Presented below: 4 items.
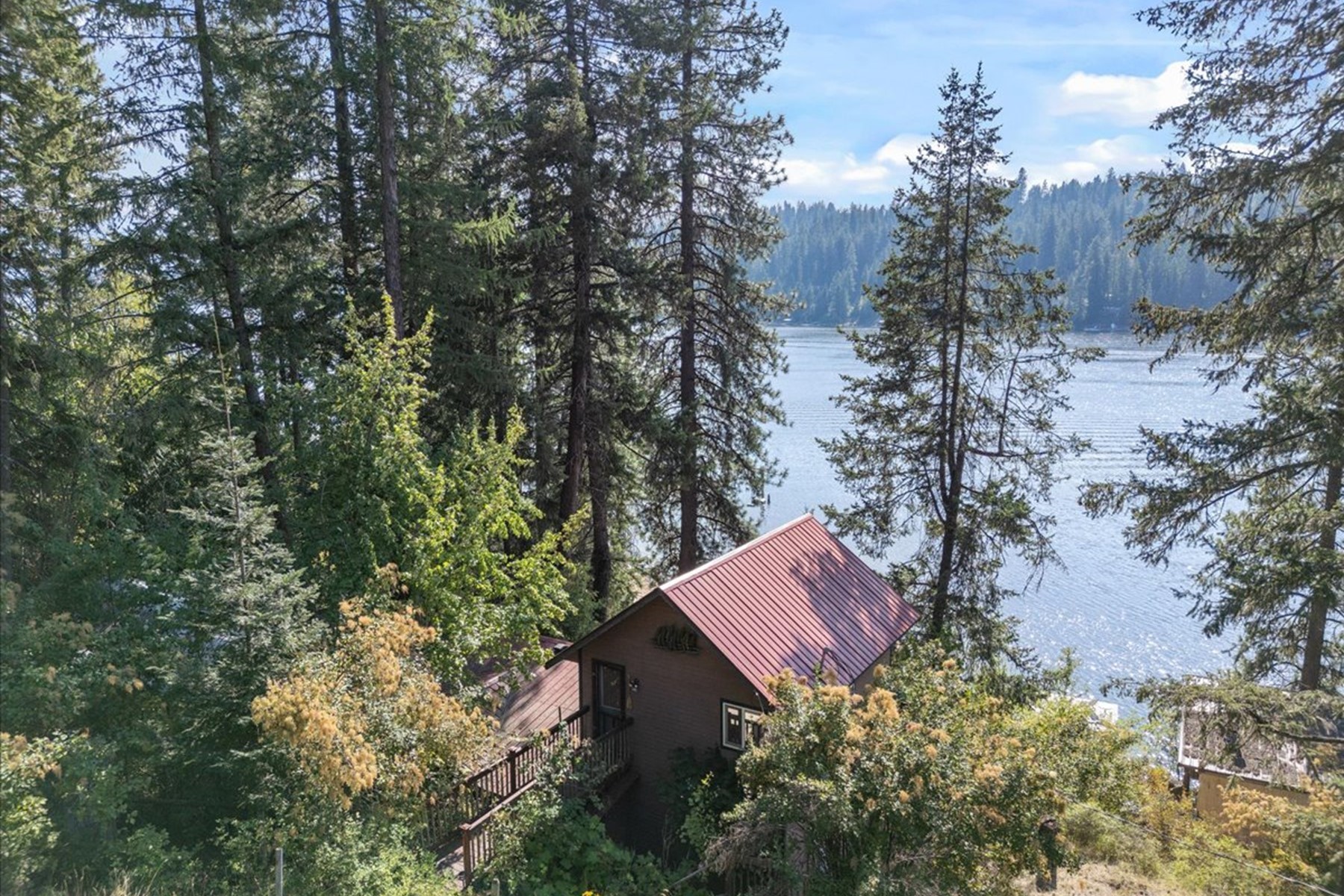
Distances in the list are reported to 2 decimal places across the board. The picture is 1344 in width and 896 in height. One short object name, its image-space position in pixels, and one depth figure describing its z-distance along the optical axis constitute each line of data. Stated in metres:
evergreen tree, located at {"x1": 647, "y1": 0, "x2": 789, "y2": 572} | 16.64
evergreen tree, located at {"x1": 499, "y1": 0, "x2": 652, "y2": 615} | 15.48
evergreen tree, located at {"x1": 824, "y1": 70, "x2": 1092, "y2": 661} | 16.27
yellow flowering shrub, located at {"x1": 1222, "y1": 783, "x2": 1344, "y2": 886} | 8.42
